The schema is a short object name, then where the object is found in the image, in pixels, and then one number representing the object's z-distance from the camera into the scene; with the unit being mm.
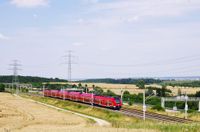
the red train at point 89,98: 87044
